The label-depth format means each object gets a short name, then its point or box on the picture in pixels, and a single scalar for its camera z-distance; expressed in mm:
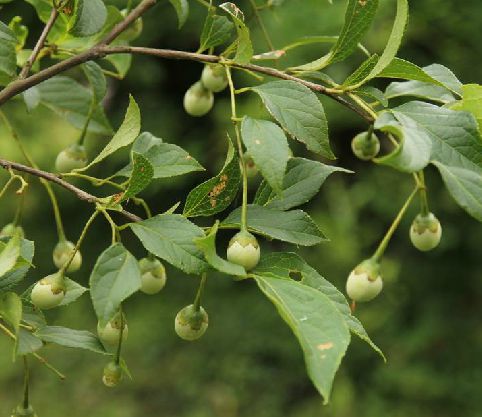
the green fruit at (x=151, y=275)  989
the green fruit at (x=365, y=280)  983
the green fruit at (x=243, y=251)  926
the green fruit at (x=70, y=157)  1066
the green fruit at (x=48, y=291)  956
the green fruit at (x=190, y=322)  970
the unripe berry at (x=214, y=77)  1044
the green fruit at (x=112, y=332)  976
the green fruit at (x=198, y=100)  1059
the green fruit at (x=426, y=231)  970
